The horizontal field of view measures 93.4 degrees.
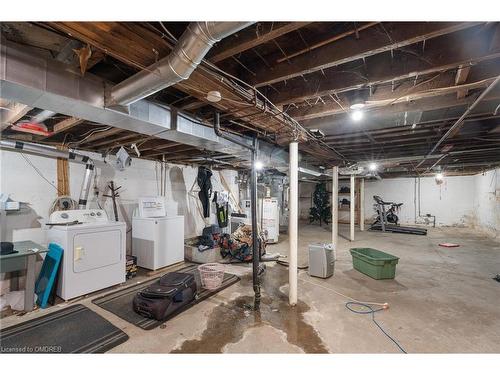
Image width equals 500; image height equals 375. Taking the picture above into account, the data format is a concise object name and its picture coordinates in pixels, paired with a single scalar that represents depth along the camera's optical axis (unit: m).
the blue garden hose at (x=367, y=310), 2.25
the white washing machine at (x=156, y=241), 3.92
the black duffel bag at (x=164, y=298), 2.42
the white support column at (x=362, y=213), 8.35
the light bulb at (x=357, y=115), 2.43
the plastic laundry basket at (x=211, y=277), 3.14
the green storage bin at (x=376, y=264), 3.54
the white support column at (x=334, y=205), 4.97
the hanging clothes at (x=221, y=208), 5.26
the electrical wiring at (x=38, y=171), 3.16
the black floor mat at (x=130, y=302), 2.40
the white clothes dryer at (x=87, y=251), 2.82
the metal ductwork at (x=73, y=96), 1.37
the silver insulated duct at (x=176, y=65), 1.10
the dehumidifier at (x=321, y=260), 3.60
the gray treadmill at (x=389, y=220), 7.62
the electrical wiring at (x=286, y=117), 1.58
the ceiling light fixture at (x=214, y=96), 1.82
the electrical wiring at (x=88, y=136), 3.01
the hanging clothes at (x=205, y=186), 5.07
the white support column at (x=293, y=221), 2.78
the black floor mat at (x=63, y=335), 1.98
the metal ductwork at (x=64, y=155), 2.94
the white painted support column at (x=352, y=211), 6.11
